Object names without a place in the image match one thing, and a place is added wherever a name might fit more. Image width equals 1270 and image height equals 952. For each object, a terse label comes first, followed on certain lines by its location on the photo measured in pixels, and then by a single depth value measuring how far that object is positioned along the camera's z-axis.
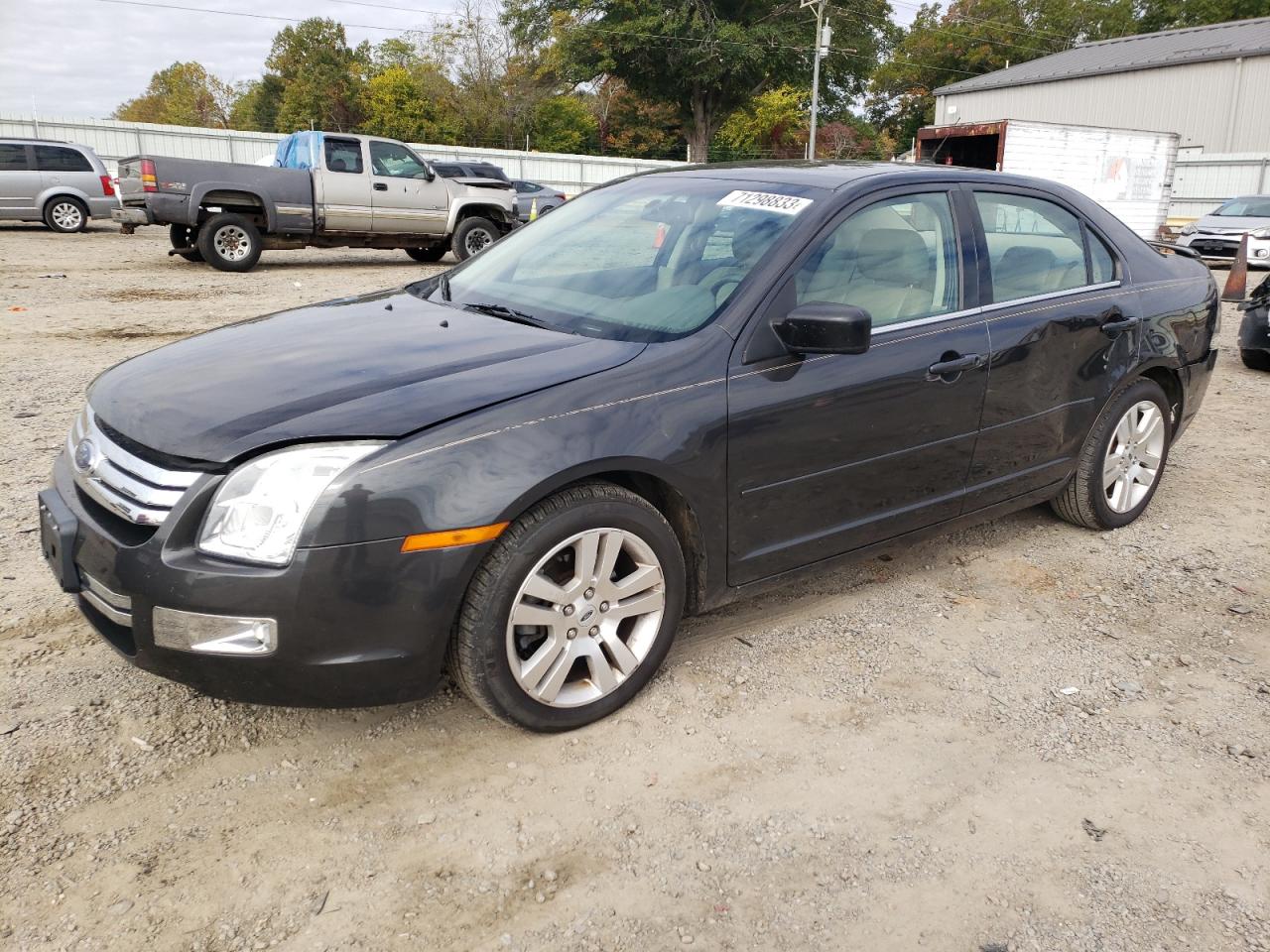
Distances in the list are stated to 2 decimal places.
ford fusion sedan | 2.45
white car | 19.22
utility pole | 34.22
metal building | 38.22
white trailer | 20.04
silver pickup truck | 13.05
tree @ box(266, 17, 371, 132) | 62.59
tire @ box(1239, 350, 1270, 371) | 8.80
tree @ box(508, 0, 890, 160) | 44.28
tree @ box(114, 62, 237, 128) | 78.19
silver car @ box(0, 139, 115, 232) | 17.89
